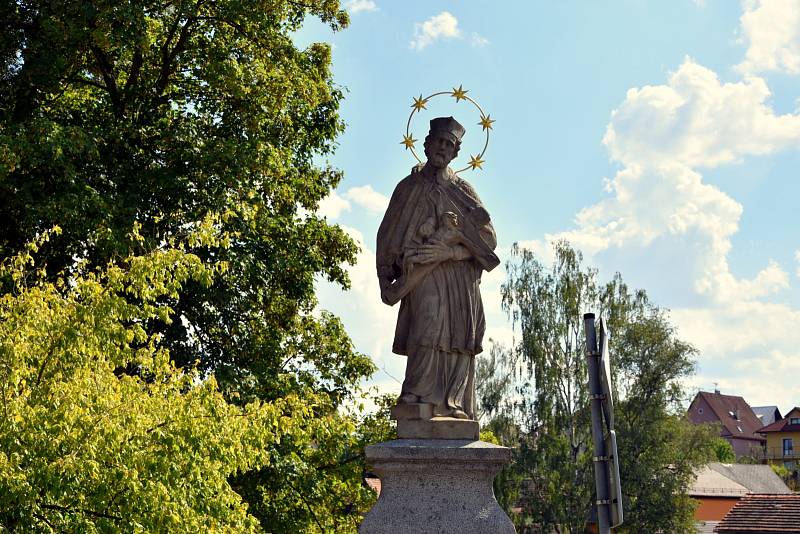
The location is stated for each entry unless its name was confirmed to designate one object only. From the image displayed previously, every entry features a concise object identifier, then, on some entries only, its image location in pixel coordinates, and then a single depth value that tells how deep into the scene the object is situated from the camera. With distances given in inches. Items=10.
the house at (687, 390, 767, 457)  4151.1
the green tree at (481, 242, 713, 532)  1454.2
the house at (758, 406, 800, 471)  3907.5
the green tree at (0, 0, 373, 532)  608.1
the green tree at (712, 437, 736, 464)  3609.3
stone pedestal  261.6
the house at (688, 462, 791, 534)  2285.9
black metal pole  278.1
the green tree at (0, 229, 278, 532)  361.1
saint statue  281.7
